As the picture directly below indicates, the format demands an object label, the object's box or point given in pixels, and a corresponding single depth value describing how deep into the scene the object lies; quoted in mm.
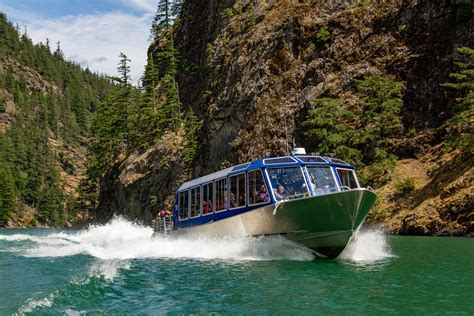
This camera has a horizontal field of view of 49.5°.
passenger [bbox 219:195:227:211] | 23931
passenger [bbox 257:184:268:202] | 21242
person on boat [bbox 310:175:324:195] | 20727
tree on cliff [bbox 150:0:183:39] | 108188
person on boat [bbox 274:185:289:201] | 20836
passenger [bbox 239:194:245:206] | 22558
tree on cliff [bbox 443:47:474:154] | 36688
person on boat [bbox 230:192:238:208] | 23153
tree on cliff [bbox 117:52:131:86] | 97438
